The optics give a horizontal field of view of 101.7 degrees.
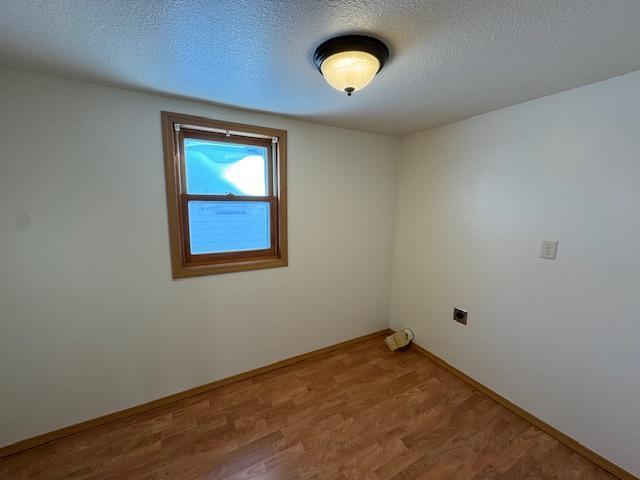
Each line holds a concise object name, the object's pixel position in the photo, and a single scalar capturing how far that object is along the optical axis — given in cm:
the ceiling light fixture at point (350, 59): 109
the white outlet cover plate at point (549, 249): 163
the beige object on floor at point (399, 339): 261
